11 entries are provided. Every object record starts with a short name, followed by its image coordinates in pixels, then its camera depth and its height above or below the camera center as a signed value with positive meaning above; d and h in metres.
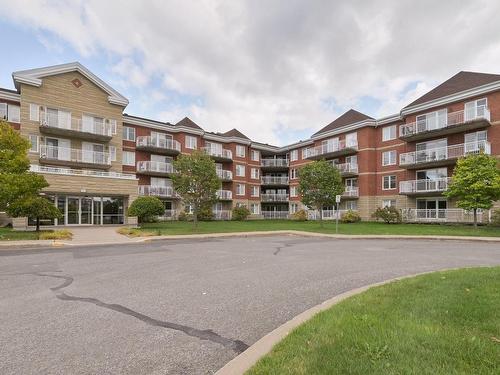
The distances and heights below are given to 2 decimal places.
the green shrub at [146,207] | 24.22 -0.45
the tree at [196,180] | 24.64 +1.56
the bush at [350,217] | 35.70 -1.84
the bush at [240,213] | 41.97 -1.58
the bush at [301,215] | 41.89 -1.88
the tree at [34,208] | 18.02 -0.38
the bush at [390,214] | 31.83 -1.41
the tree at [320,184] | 27.95 +1.33
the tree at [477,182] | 22.22 +1.11
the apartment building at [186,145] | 27.33 +5.55
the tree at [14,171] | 16.92 +1.60
